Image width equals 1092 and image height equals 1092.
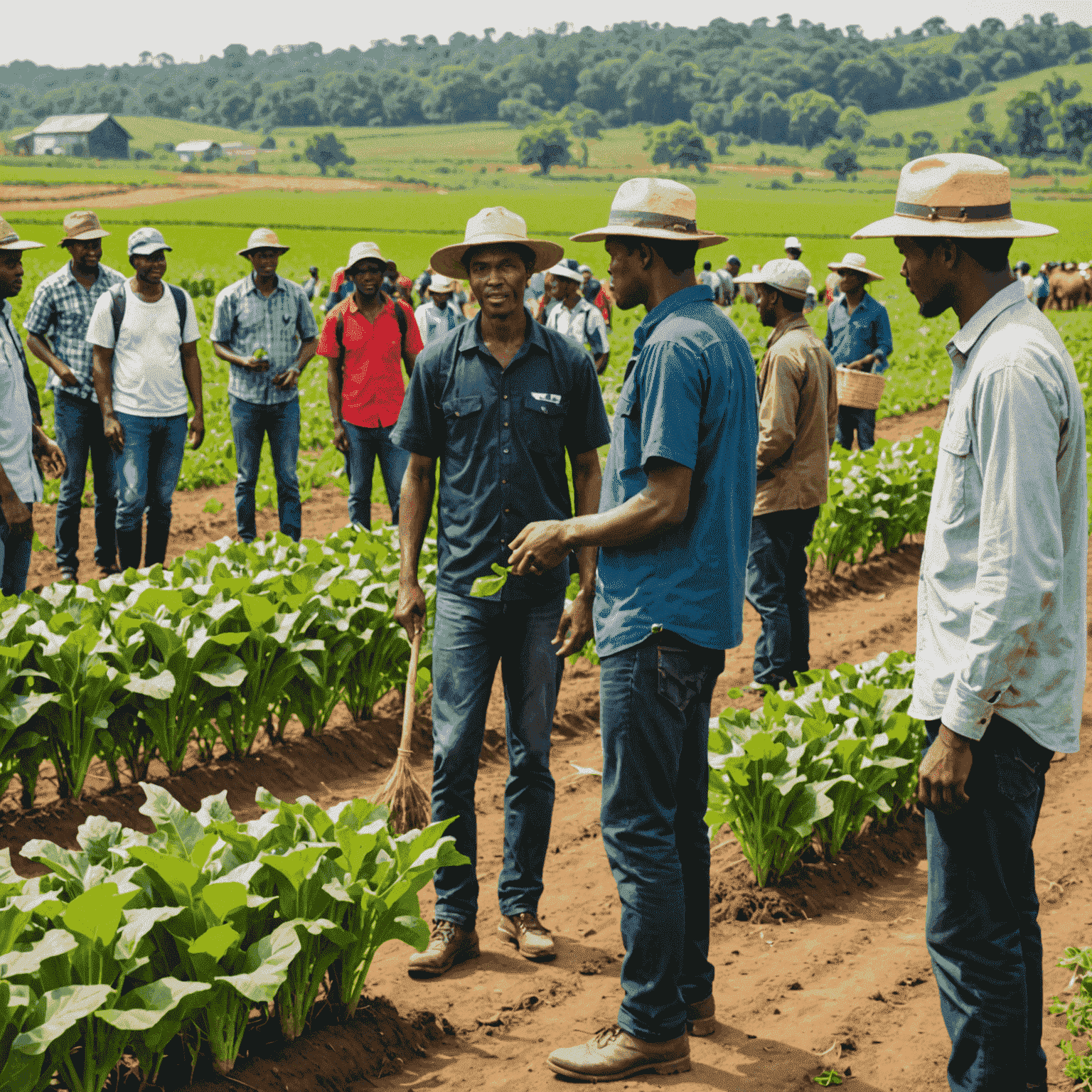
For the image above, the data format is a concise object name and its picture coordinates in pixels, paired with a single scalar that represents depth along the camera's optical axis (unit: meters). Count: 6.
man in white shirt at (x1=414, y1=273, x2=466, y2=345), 11.69
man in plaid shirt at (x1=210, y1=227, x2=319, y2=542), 8.62
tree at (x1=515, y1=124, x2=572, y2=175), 131.88
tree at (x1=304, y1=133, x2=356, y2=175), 126.12
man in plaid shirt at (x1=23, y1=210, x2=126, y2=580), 8.08
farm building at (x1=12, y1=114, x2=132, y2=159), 134.25
